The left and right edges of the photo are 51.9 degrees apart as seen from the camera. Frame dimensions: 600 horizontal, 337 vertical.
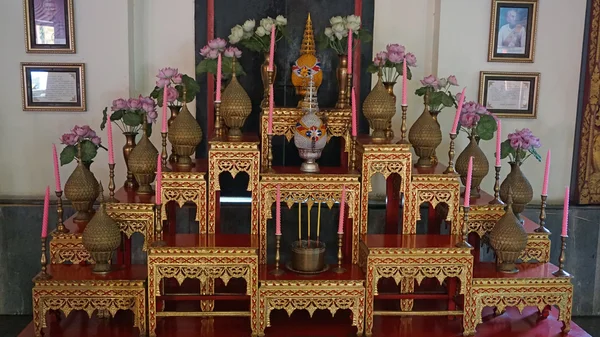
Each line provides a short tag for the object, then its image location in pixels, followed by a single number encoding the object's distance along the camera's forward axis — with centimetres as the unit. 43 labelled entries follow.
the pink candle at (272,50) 294
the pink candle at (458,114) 289
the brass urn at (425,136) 312
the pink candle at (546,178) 291
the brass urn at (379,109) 300
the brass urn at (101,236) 275
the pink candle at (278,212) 276
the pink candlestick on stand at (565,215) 283
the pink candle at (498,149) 299
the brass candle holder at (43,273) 271
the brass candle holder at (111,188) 291
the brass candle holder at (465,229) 283
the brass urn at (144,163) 306
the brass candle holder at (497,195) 309
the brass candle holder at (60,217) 293
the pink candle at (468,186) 280
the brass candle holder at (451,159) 292
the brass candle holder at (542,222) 299
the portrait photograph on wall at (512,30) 371
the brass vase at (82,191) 303
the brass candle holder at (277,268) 278
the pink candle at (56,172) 288
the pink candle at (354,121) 290
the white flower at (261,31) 315
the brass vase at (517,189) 314
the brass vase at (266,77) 305
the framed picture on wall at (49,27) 358
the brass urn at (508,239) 289
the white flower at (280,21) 316
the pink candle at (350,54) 302
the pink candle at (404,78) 295
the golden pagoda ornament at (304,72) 310
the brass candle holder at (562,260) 286
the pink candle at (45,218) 270
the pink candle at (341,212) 276
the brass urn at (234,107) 297
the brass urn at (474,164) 320
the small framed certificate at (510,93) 376
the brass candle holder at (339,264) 282
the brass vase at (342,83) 314
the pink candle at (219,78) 285
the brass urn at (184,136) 301
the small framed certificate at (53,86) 363
